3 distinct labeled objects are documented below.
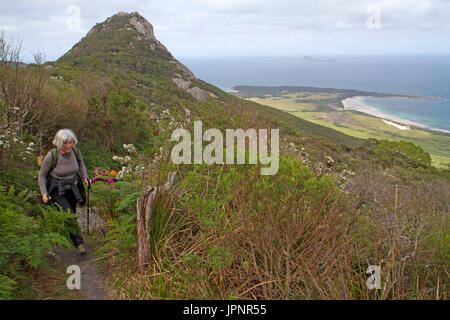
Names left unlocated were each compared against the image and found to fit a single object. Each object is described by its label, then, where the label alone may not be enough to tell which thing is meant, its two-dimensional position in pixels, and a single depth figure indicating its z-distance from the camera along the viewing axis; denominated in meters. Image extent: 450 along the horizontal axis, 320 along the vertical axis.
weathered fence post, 2.76
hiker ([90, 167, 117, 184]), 4.86
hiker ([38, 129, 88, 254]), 3.36
